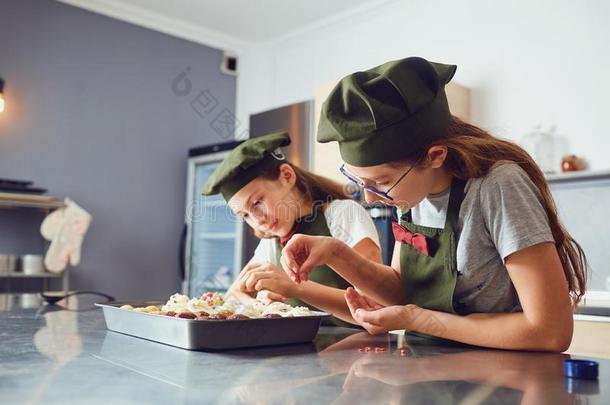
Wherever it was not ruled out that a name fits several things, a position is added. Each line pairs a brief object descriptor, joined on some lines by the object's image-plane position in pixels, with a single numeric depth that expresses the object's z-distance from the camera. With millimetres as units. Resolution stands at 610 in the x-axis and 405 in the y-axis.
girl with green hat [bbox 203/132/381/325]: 1474
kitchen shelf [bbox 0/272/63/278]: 3516
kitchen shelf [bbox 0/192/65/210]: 3461
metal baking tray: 1008
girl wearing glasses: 1021
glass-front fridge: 4371
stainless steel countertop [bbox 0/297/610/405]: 673
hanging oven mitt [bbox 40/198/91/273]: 3721
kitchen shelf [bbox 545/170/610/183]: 2750
